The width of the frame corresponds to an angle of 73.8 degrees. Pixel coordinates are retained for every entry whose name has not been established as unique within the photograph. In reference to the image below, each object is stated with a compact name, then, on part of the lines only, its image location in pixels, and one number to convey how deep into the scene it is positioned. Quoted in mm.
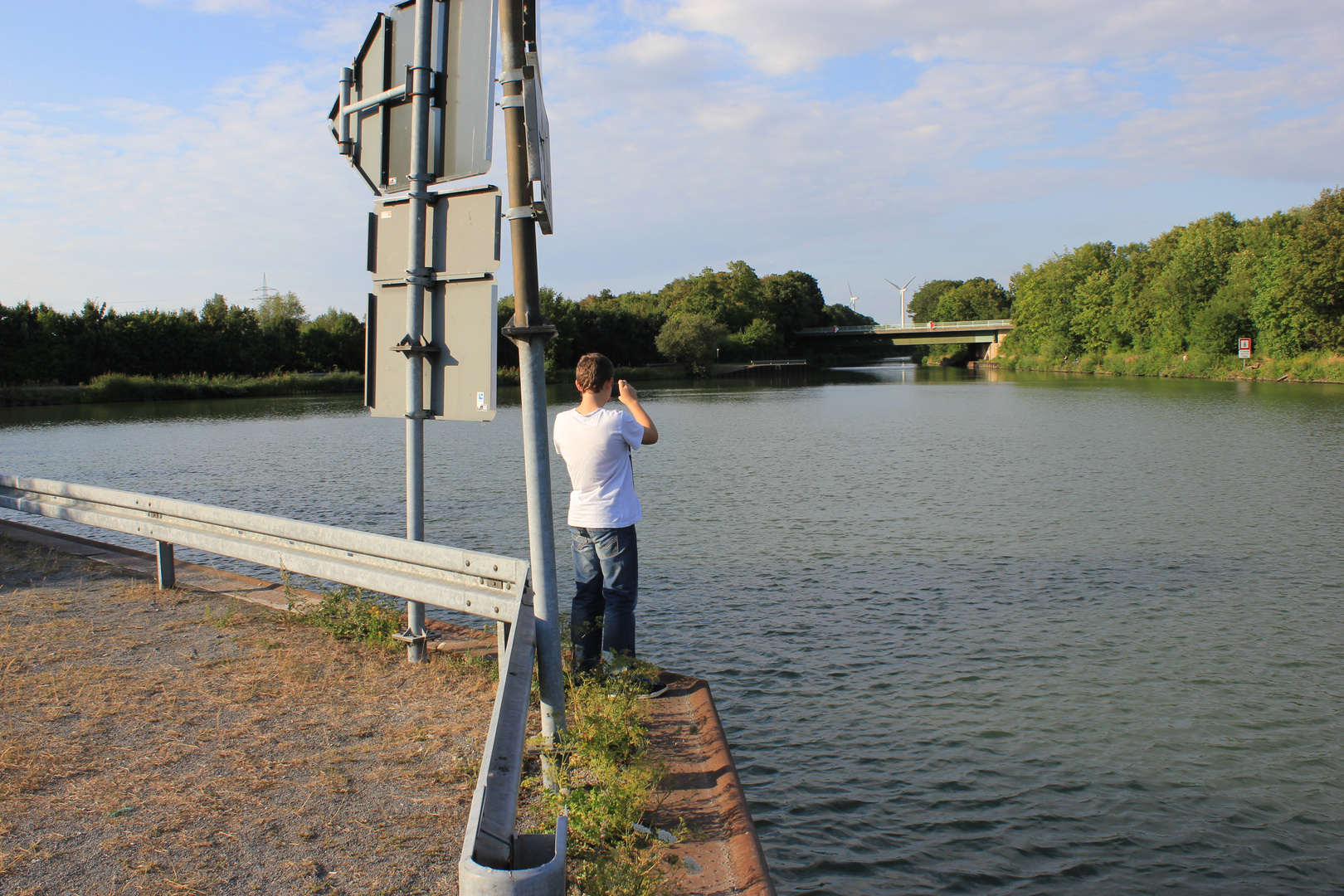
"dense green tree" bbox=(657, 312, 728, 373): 100938
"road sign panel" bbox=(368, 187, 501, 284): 4445
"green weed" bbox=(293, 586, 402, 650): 5691
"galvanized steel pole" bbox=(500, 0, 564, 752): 3701
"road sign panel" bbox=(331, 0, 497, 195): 4598
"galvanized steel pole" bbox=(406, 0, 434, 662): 4730
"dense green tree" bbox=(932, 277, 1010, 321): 162375
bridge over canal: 114500
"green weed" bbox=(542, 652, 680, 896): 2922
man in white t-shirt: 5113
